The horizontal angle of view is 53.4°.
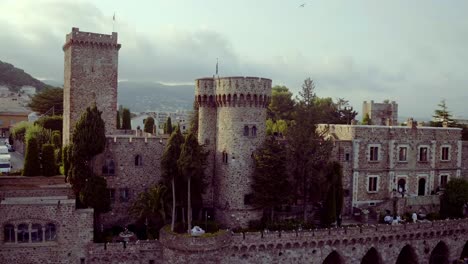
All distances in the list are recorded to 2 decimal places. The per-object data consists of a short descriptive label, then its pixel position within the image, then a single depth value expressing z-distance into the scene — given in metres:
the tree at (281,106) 75.56
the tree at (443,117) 73.91
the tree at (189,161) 35.78
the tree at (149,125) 62.84
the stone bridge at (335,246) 34.44
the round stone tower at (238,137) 39.28
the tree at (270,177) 38.53
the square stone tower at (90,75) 43.41
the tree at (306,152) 41.19
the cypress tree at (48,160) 42.94
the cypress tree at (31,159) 42.00
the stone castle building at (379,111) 80.84
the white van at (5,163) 48.47
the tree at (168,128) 62.38
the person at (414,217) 43.96
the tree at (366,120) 73.92
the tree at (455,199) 47.88
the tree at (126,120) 64.12
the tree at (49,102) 80.12
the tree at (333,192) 41.81
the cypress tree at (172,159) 36.81
